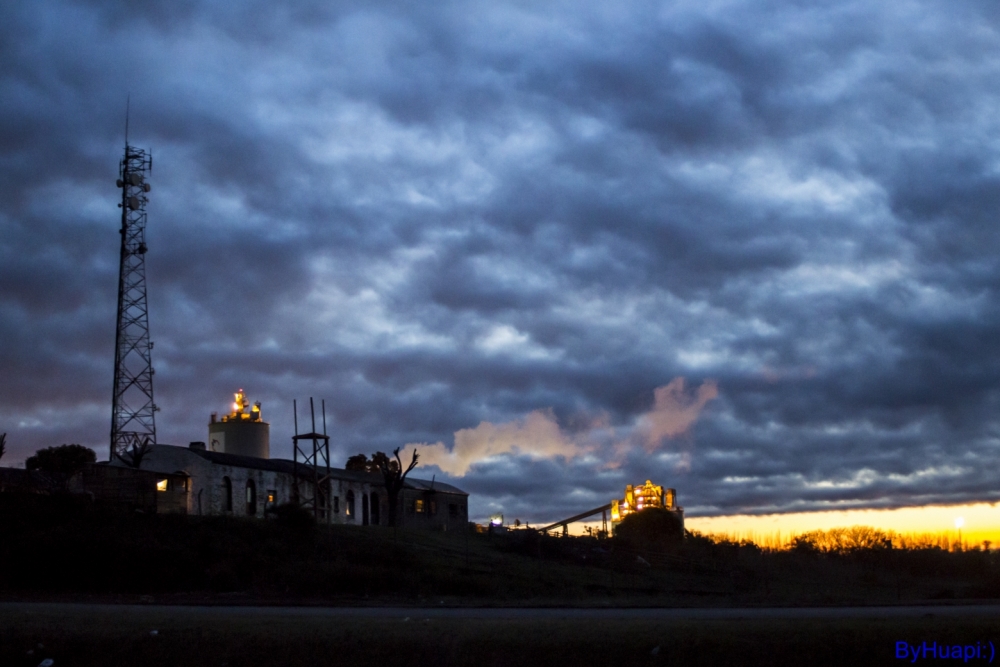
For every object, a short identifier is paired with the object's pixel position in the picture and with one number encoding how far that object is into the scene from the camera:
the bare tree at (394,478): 70.62
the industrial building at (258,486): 60.62
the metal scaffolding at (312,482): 65.19
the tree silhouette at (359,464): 96.07
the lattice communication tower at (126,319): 60.72
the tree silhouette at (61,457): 77.91
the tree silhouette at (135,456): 57.99
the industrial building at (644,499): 92.56
